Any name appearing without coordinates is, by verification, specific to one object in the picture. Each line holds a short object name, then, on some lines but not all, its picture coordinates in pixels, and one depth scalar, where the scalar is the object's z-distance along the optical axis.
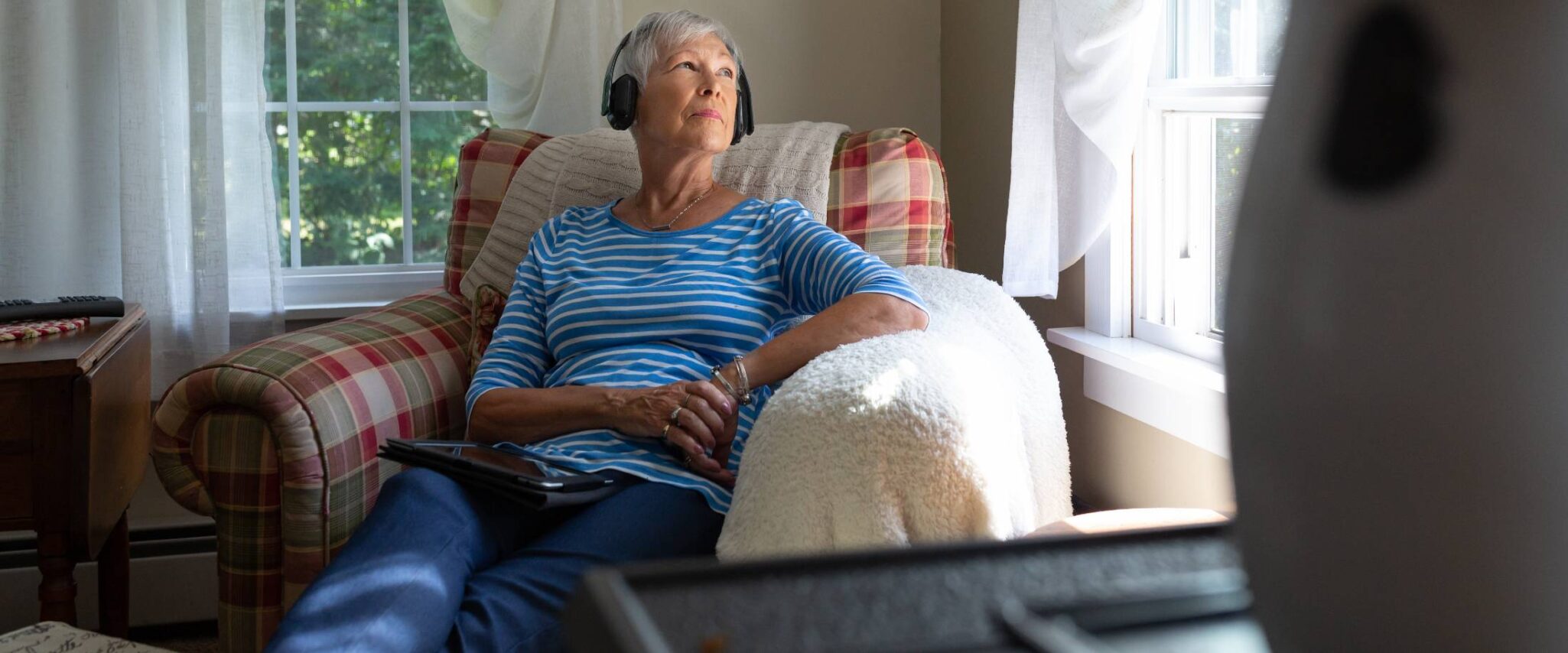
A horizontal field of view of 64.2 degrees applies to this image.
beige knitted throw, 2.05
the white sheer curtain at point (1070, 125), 1.70
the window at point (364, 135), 2.69
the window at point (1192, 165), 1.67
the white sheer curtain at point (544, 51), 2.53
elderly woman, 1.25
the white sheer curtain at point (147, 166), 2.32
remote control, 1.83
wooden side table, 1.58
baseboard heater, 2.46
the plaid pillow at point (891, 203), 2.05
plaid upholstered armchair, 1.50
